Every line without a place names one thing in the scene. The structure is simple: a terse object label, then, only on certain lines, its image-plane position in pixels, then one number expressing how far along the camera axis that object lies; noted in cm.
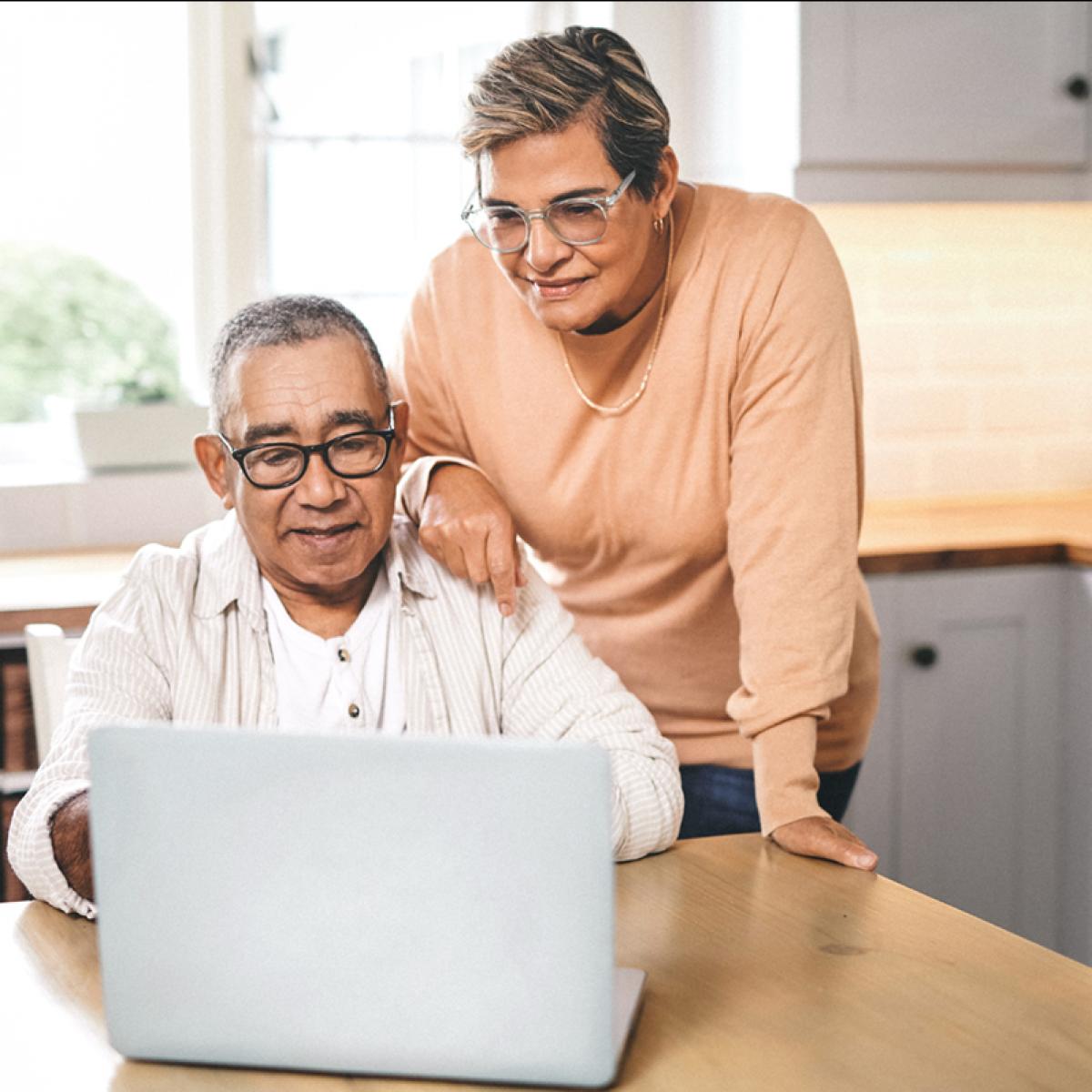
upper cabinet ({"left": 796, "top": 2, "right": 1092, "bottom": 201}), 294
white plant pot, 300
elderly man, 159
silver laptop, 98
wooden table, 105
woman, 158
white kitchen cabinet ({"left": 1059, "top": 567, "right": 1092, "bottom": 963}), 285
